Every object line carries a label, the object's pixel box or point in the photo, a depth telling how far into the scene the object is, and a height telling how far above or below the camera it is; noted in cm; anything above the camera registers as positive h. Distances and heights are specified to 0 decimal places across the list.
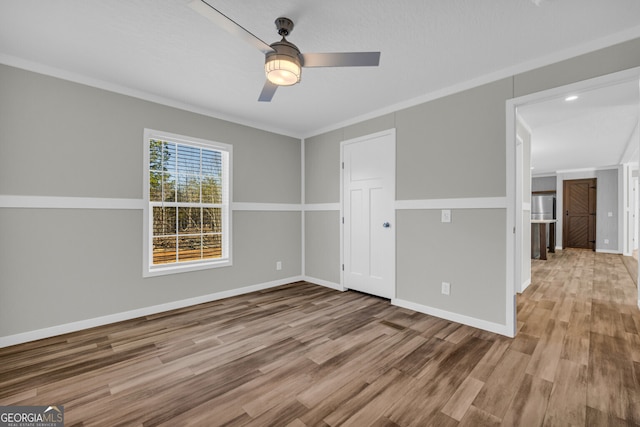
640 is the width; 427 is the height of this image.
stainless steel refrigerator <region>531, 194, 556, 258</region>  938 +31
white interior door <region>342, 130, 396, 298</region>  363 +1
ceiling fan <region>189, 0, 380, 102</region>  178 +103
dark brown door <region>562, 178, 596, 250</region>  853 +4
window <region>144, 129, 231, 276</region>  332 +13
